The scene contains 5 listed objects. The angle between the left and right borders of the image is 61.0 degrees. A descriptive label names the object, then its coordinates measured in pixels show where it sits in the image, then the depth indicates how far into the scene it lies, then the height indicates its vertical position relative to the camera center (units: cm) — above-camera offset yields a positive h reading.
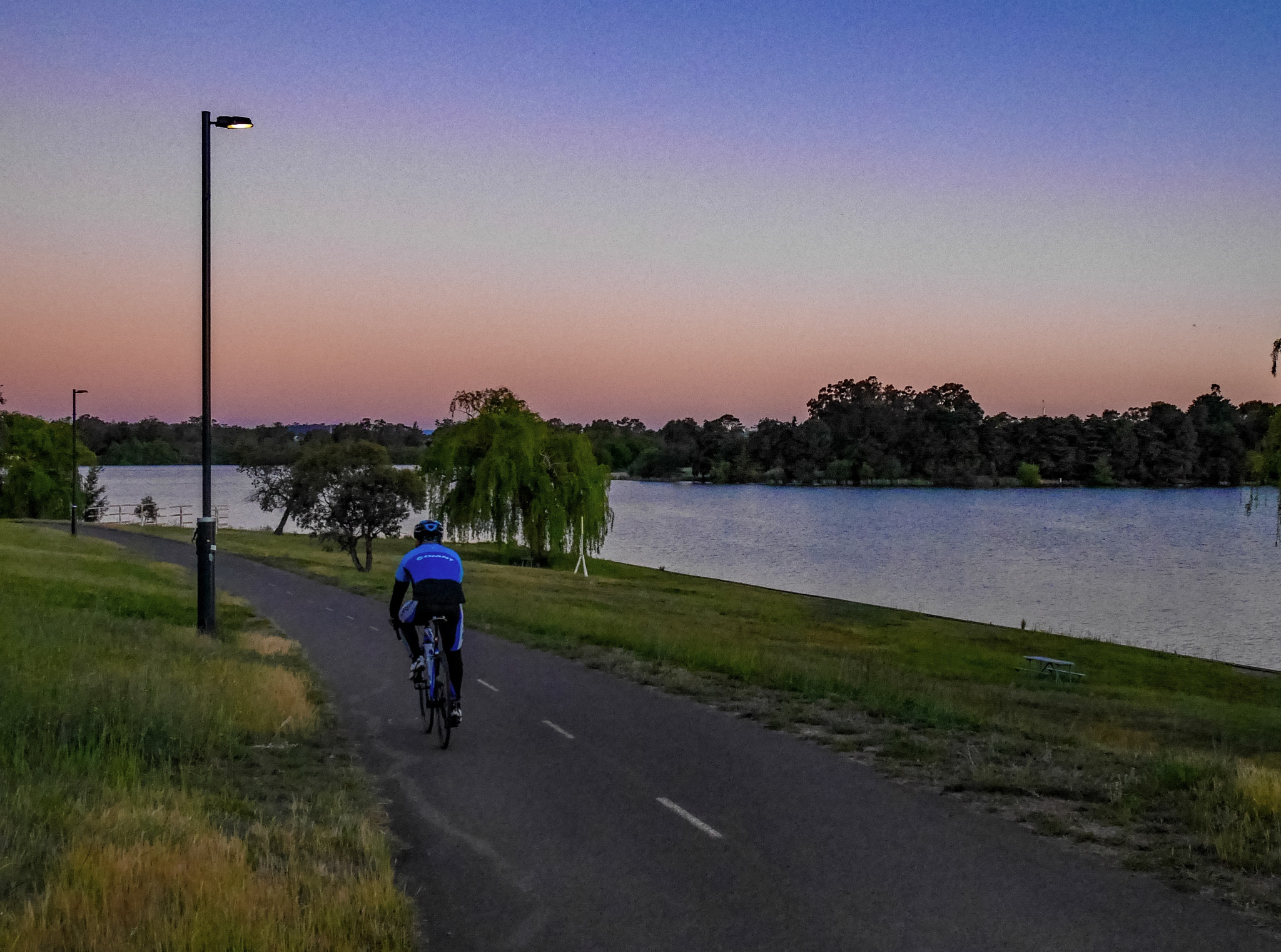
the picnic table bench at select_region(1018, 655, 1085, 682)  2927 -523
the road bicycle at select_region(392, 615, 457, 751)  1055 -204
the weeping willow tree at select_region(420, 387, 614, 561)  5481 -61
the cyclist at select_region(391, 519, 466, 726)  1052 -113
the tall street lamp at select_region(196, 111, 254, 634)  1656 -7
